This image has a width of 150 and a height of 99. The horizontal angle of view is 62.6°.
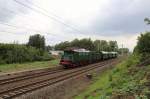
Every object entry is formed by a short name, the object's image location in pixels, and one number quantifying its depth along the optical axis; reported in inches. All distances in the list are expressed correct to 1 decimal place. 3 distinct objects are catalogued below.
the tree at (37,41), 2034.0
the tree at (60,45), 2891.2
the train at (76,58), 723.4
